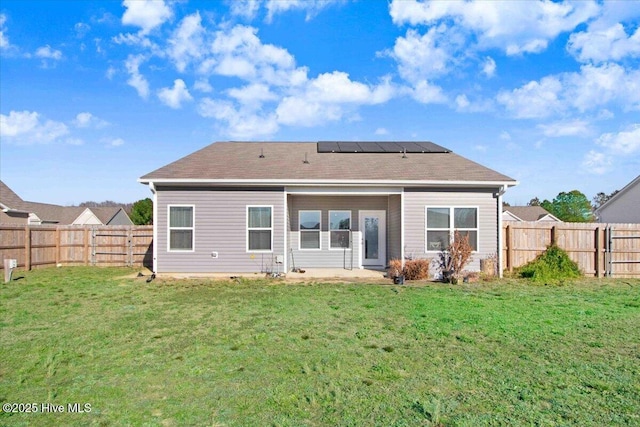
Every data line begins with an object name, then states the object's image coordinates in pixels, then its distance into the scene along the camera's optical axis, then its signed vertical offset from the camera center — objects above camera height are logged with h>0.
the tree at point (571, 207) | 38.69 +1.65
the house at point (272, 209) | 11.30 +0.41
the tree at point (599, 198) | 54.58 +3.62
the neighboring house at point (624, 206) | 22.23 +1.04
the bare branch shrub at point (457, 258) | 10.58 -1.06
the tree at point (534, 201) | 54.82 +3.19
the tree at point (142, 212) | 30.01 +0.83
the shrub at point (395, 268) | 10.81 -1.37
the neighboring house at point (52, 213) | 21.14 +0.78
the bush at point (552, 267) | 11.22 -1.42
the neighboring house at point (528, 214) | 34.30 +0.81
